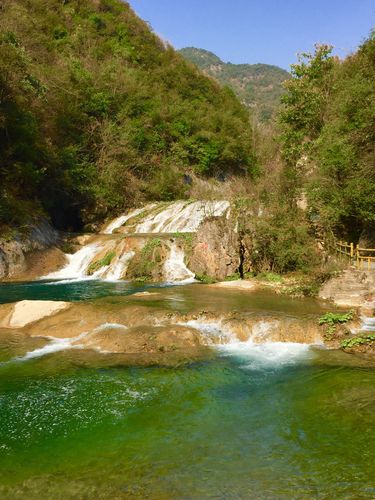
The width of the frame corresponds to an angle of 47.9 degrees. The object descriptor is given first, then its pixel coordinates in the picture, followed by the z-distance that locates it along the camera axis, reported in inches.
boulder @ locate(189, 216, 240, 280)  727.1
